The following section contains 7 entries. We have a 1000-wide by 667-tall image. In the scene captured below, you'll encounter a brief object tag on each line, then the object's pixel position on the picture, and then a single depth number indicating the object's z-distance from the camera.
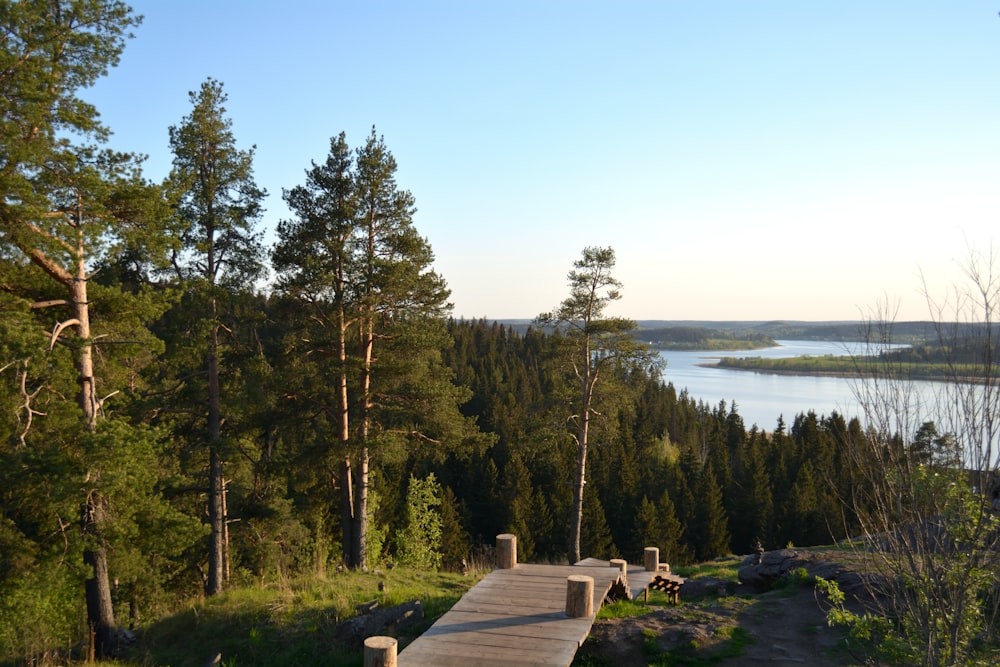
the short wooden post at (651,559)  14.91
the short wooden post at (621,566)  11.17
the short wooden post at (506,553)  11.06
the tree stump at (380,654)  6.41
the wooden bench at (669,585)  13.02
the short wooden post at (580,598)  8.55
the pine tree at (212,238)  13.91
